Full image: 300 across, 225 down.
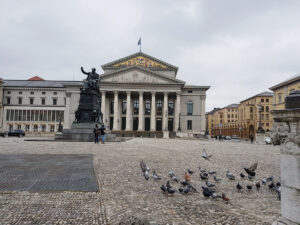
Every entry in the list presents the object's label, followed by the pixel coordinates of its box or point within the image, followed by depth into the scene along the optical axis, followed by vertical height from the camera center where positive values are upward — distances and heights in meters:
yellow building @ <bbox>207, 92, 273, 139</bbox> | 72.00 +3.20
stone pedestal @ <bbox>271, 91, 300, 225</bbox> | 2.39 -0.36
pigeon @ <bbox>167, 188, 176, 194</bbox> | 4.88 -1.53
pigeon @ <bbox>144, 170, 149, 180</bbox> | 6.16 -1.49
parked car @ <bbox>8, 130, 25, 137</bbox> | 41.87 -2.42
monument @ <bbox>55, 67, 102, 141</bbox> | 22.34 +0.60
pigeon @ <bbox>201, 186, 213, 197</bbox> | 4.70 -1.50
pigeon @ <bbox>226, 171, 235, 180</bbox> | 6.32 -1.52
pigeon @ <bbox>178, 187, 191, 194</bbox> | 4.92 -1.53
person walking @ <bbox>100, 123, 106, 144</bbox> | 19.50 -1.00
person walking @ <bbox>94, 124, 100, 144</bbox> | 19.14 -0.90
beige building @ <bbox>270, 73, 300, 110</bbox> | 42.03 +7.71
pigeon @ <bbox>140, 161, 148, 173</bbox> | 6.55 -1.36
